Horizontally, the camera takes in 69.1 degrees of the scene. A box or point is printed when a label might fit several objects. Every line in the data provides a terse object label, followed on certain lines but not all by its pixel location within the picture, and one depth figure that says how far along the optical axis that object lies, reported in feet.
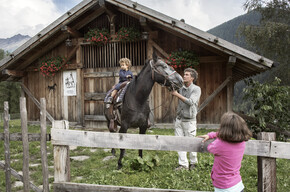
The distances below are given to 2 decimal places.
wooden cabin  25.66
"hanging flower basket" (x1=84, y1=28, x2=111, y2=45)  28.86
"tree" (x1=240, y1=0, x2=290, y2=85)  39.66
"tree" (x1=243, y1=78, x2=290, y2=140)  18.85
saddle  15.55
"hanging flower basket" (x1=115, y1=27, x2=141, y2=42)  27.71
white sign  31.50
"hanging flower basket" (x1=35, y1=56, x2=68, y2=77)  30.89
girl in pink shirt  6.68
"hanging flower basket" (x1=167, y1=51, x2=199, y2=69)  25.50
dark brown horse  12.89
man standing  12.75
